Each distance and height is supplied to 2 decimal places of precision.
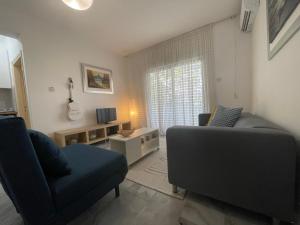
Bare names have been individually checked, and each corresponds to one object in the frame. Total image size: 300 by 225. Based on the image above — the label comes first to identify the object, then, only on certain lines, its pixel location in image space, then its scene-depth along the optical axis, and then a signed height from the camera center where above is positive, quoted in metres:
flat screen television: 3.37 -0.19
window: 3.21 +0.22
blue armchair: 0.72 -0.49
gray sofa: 0.81 -0.45
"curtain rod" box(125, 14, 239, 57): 2.73 +1.65
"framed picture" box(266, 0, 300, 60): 0.87 +0.57
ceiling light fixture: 1.58 +1.23
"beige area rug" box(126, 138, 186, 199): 1.47 -0.90
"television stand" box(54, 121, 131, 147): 2.61 -0.56
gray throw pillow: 1.45 -0.19
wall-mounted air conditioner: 1.89 +1.31
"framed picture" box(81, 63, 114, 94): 3.29 +0.73
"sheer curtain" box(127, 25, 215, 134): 3.07 +0.60
